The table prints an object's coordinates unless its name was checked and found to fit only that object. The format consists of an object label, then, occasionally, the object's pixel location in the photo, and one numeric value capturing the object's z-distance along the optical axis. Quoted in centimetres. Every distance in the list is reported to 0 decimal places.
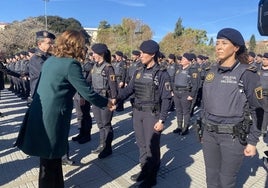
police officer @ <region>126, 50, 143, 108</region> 732
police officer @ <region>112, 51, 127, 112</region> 724
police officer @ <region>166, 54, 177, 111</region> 722
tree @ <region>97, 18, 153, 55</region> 3620
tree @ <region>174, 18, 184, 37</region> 3953
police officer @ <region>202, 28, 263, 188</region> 188
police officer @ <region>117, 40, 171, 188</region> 280
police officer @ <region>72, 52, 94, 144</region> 437
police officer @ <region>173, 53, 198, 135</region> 482
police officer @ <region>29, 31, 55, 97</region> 305
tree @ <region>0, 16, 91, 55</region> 2394
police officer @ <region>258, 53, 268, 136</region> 454
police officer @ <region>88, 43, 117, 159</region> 369
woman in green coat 203
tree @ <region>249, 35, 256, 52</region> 3855
